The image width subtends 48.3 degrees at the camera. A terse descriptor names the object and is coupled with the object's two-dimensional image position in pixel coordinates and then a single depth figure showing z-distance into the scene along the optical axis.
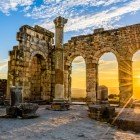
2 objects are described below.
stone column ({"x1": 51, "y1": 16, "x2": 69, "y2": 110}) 8.86
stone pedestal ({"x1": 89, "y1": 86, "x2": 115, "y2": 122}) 6.25
